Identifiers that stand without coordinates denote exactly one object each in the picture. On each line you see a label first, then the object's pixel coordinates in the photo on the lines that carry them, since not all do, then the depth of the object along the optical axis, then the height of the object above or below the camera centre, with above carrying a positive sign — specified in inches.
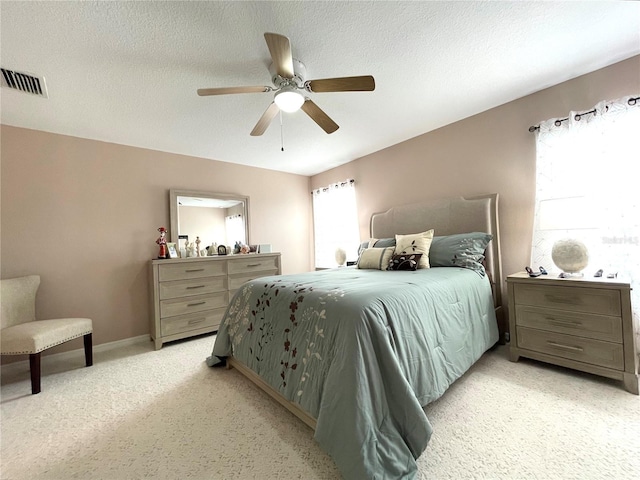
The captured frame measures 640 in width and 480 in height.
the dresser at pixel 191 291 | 113.4 -20.7
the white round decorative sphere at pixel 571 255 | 77.0 -6.3
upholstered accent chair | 79.1 -24.8
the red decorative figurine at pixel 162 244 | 123.0 +2.5
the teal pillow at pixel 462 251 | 94.3 -4.7
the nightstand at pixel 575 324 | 66.3 -25.7
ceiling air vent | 72.9 +51.1
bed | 44.4 -24.2
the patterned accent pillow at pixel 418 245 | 99.0 -1.9
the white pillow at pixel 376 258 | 104.3 -6.9
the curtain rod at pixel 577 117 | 75.4 +39.2
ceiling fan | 59.6 +41.9
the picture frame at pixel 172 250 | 126.0 -0.5
